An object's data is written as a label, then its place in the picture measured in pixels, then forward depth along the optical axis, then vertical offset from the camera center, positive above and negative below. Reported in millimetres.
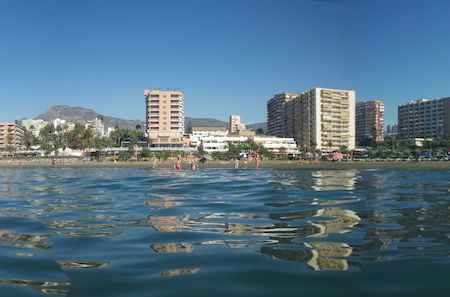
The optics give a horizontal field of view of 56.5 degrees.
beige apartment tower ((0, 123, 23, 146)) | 191750 +7724
